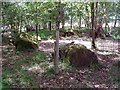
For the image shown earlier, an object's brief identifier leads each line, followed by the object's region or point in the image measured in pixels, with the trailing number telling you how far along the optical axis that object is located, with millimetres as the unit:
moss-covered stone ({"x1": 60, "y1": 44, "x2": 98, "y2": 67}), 5150
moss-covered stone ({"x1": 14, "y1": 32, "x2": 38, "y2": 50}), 7608
